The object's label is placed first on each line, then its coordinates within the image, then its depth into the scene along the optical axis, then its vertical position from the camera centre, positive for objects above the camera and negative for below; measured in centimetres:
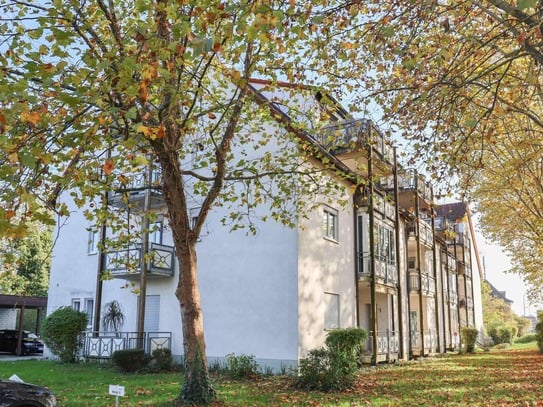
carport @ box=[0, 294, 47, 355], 2417 +40
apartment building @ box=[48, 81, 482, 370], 1670 +127
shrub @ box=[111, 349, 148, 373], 1623 -151
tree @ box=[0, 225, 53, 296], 3688 +278
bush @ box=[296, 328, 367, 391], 1257 -139
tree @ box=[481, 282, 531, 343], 4381 -21
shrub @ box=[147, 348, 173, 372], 1683 -162
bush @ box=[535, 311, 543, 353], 2928 -84
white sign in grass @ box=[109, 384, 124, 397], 792 -121
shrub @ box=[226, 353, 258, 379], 1495 -157
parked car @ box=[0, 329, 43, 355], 2537 -159
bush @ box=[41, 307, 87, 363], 1927 -78
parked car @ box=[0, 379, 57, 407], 698 -118
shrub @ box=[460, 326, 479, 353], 3158 -142
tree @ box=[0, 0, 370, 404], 624 +328
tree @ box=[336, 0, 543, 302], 780 +445
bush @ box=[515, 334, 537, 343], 5319 -247
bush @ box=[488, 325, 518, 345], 4244 -155
